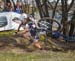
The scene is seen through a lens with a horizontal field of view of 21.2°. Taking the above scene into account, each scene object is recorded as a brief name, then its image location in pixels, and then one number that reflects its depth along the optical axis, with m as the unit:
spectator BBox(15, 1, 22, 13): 11.24
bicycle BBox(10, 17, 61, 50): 9.63
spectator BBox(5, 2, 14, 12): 11.22
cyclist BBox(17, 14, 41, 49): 9.53
